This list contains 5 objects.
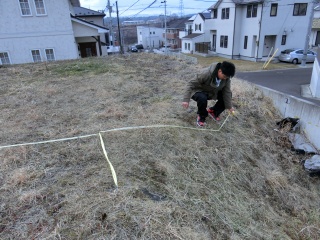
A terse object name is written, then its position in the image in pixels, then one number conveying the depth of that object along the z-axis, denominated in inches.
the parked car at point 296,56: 651.5
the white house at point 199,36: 930.7
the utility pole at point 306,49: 532.7
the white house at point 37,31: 427.8
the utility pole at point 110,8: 904.7
